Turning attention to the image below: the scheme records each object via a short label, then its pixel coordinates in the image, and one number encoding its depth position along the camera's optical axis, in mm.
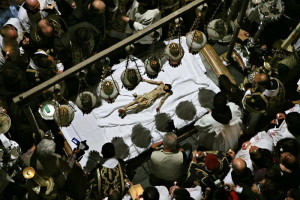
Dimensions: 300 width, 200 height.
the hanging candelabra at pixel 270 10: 7221
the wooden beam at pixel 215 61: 7586
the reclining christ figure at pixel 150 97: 7152
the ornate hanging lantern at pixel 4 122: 5922
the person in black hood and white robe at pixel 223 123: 6496
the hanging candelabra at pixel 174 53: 5914
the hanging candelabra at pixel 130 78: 5797
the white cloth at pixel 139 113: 6988
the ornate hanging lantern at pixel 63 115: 5777
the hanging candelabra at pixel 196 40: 5930
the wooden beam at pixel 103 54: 5047
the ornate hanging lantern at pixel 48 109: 6102
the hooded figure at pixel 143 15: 7145
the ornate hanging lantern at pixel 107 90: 5743
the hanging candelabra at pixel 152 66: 5926
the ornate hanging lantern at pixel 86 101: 5684
